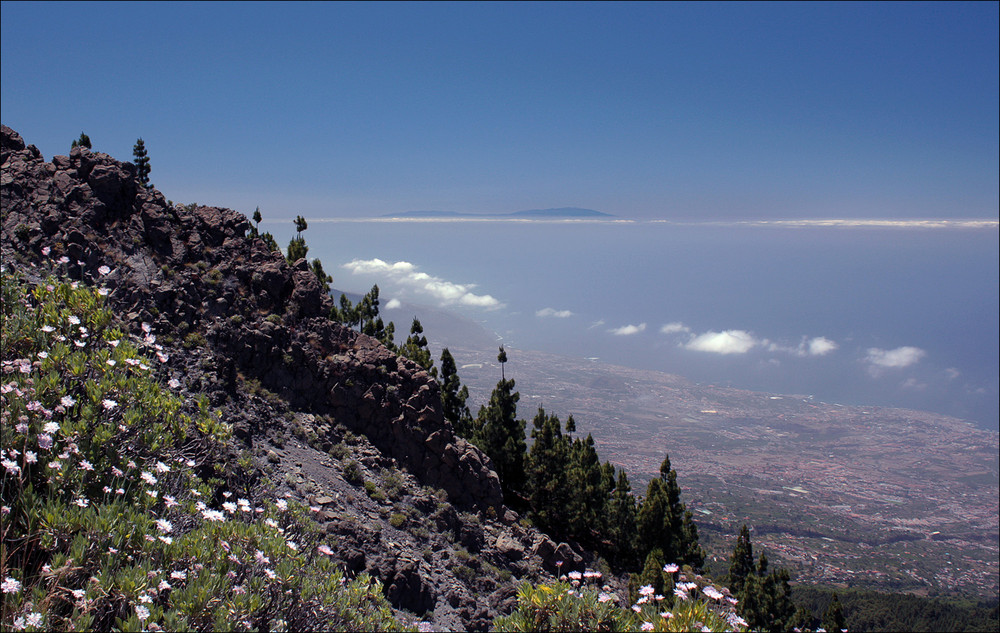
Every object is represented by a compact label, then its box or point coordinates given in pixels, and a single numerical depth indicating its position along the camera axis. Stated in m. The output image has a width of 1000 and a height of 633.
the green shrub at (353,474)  18.91
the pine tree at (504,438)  27.50
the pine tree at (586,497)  27.05
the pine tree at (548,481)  27.46
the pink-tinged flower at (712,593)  6.12
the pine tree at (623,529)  27.97
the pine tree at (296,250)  26.03
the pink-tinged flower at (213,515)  6.85
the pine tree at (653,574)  20.26
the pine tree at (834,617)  25.91
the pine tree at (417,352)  25.61
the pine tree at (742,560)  29.09
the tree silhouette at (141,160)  24.66
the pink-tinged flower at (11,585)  4.88
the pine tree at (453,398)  28.67
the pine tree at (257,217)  25.11
